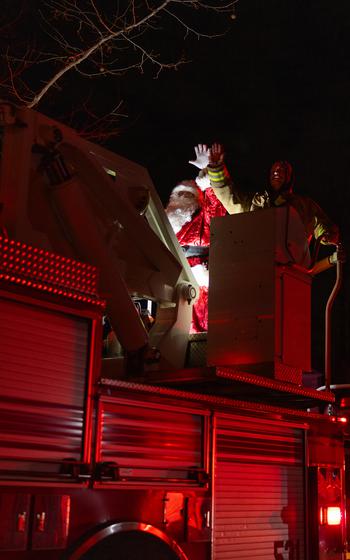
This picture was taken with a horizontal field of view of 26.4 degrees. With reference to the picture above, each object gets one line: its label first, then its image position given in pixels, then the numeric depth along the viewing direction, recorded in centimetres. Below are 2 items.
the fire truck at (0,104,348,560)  409
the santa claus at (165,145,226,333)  748
